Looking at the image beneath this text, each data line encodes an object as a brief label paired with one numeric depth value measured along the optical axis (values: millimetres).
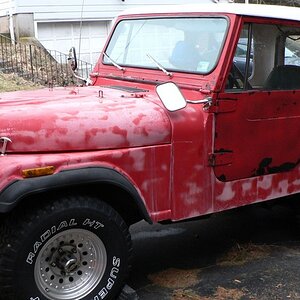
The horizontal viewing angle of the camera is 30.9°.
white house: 14234
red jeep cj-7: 2971
